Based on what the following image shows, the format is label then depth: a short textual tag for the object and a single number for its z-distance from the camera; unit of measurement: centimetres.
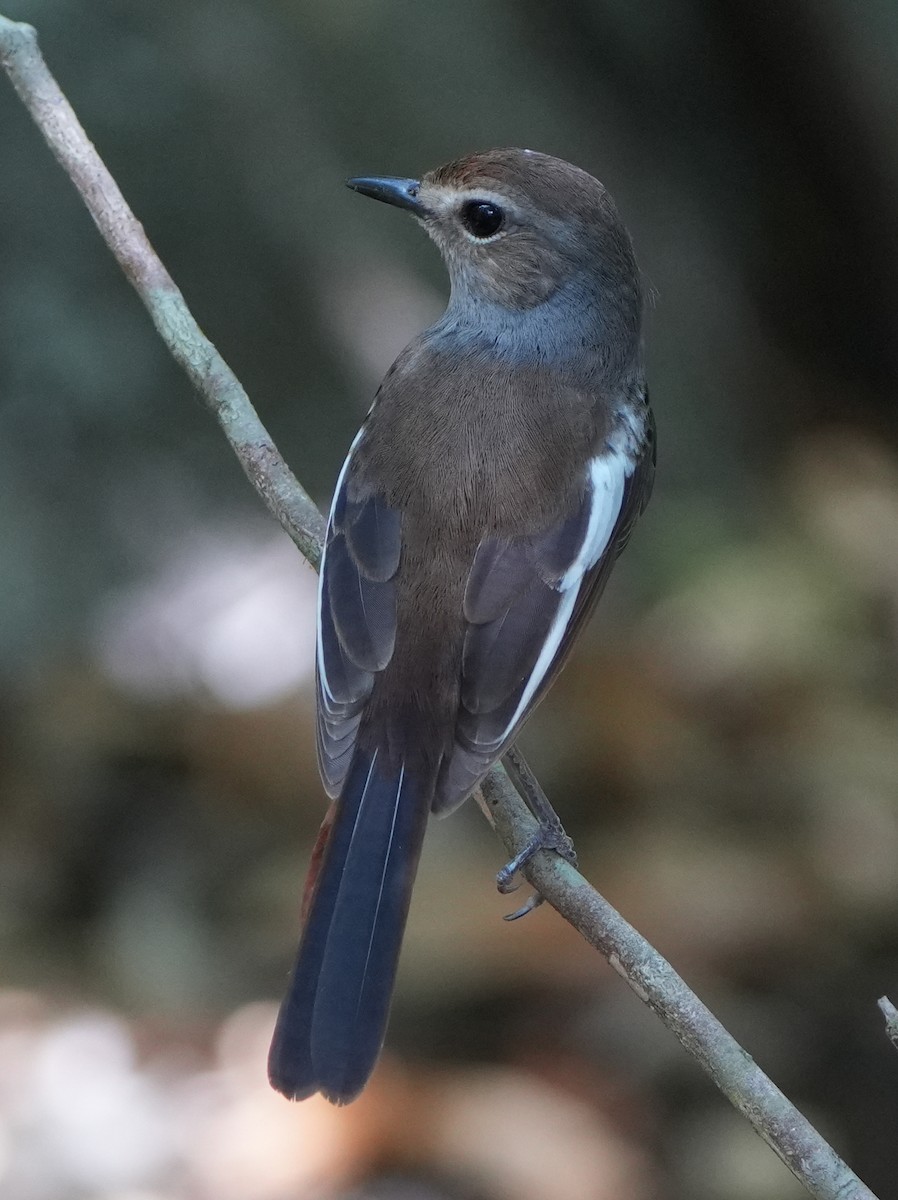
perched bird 605
